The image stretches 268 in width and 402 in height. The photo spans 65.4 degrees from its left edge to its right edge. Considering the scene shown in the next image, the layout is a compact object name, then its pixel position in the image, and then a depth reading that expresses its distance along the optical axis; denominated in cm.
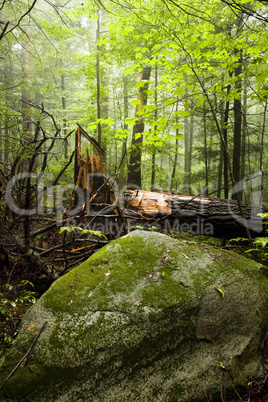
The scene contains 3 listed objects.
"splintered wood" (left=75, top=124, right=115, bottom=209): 524
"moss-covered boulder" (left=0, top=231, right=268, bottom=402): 155
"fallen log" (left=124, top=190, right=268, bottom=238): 498
